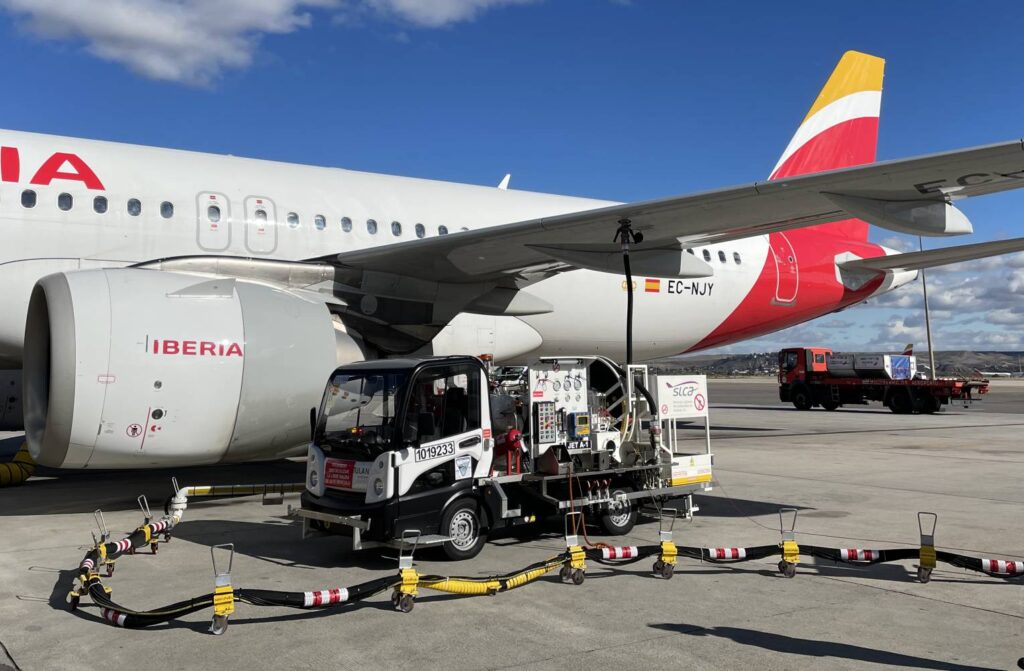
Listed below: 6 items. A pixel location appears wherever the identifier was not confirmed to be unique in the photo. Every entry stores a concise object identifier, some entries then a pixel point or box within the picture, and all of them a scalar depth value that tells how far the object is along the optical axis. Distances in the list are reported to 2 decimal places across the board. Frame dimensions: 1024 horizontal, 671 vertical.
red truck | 29.45
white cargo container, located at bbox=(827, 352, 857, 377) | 31.89
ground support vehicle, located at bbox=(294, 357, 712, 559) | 6.62
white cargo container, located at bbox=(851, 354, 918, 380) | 30.91
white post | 40.57
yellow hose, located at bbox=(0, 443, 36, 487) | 10.98
